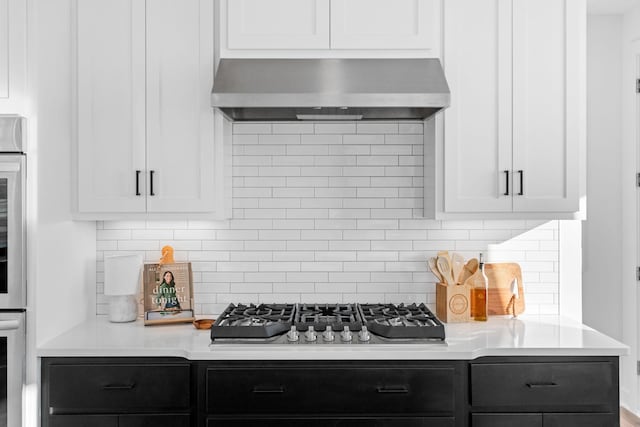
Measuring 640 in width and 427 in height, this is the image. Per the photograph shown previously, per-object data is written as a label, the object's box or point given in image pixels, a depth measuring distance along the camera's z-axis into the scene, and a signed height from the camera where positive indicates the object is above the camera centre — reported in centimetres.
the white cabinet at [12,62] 221 +55
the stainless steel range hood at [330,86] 234 +49
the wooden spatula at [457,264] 277 -26
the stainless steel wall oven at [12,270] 216 -23
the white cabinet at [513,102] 251 +46
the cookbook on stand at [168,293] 266 -39
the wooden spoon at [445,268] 272 -28
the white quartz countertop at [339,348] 216 -53
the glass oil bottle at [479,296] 269 -40
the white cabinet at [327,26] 249 +78
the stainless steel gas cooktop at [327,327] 225 -47
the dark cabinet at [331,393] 216 -69
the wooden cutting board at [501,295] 283 -42
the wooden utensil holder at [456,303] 267 -43
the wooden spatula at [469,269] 275 -29
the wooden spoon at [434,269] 276 -29
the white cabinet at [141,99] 251 +47
